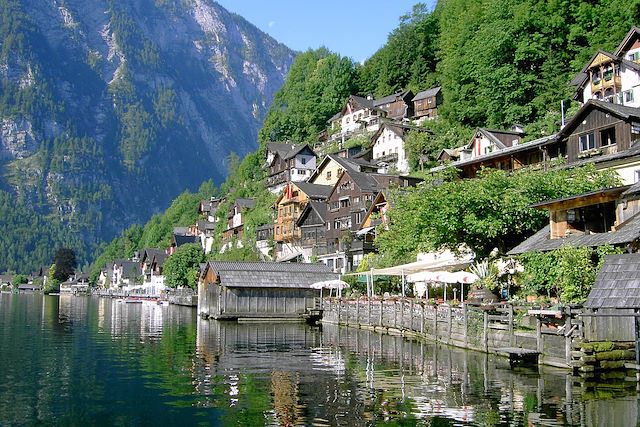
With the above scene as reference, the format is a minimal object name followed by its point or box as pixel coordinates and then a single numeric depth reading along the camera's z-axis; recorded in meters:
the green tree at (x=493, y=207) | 40.25
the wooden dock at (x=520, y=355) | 27.03
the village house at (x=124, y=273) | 170.19
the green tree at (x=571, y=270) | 30.36
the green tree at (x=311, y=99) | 142.00
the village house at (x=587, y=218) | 32.03
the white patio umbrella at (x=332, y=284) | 57.78
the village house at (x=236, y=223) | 121.50
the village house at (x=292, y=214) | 96.19
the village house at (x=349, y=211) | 79.81
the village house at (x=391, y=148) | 98.38
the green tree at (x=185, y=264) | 113.75
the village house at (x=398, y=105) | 116.62
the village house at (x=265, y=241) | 104.69
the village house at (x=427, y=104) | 109.69
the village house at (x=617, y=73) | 66.12
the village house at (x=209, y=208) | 162.00
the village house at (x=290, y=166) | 120.50
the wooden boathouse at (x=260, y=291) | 59.84
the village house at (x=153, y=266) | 149.75
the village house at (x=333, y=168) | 97.62
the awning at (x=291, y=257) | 94.51
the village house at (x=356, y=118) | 119.81
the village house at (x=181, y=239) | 150.12
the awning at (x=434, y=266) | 44.47
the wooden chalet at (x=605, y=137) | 45.09
